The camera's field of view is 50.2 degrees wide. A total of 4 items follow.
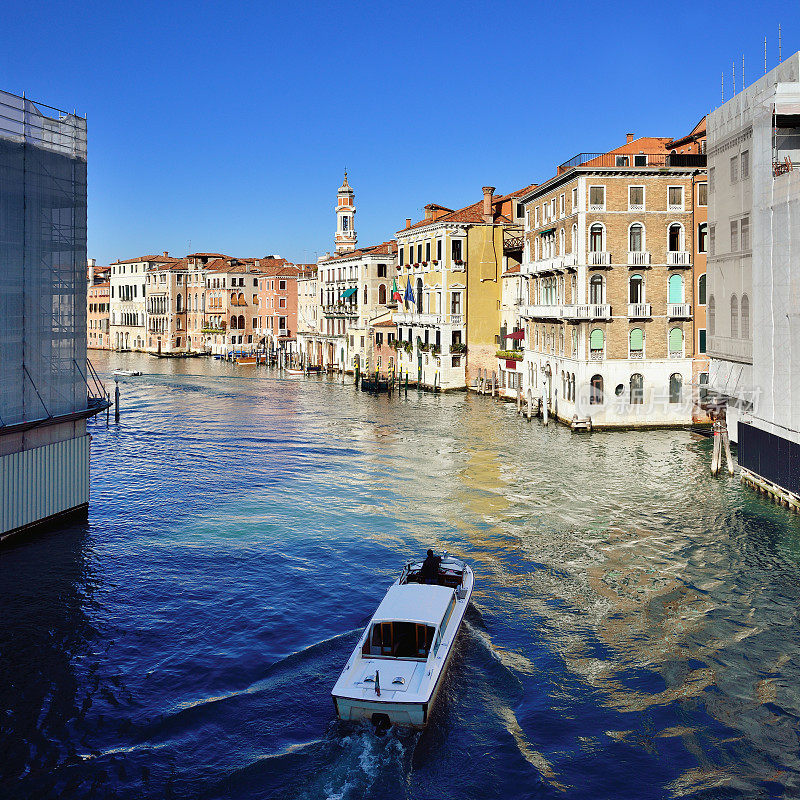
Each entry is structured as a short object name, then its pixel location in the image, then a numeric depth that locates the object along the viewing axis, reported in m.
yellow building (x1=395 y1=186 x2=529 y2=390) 52.34
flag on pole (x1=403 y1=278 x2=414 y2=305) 56.47
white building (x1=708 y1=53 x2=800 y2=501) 22.84
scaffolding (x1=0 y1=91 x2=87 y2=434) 18.92
